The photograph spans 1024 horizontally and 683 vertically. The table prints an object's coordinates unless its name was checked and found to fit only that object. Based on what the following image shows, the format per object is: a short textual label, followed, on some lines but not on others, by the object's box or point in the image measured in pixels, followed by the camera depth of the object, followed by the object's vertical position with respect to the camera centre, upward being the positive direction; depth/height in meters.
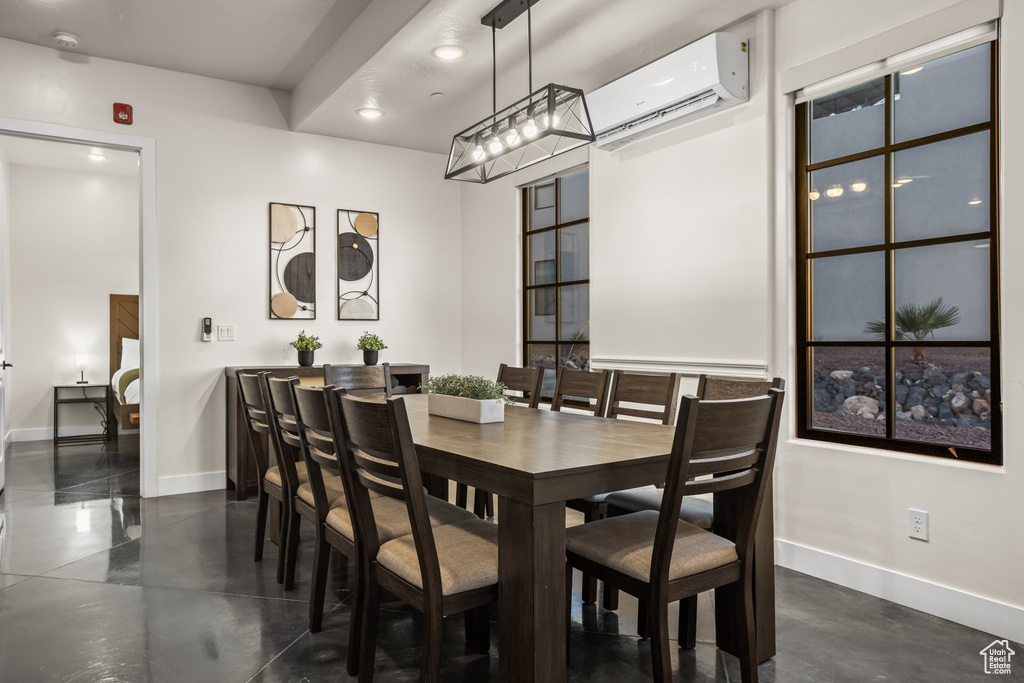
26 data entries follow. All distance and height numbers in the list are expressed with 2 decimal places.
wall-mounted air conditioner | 3.06 +1.24
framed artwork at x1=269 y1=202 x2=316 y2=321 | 4.83 +0.58
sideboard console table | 4.30 -0.56
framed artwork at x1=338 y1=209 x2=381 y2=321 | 5.11 +0.58
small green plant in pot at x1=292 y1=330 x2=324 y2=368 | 4.73 -0.07
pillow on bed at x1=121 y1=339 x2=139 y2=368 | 6.80 -0.14
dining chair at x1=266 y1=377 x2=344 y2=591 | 2.40 -0.57
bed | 5.91 -0.25
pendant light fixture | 2.58 +0.90
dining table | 1.53 -0.40
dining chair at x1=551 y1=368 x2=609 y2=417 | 3.03 -0.23
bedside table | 6.59 -0.59
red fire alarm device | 4.26 +1.47
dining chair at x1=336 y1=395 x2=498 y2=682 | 1.61 -0.57
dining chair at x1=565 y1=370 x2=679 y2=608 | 2.52 -0.27
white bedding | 5.85 -0.48
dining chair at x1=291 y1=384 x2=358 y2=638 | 1.99 -0.48
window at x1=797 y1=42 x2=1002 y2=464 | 2.46 +0.31
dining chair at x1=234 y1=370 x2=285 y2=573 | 2.88 -0.48
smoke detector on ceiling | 3.86 +1.79
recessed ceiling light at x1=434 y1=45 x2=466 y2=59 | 3.48 +1.54
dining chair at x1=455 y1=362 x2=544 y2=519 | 3.20 -0.26
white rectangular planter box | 2.41 -0.27
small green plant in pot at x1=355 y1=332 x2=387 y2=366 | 5.00 -0.06
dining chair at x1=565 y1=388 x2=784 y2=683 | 1.62 -0.57
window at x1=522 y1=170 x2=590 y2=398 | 4.52 +0.46
